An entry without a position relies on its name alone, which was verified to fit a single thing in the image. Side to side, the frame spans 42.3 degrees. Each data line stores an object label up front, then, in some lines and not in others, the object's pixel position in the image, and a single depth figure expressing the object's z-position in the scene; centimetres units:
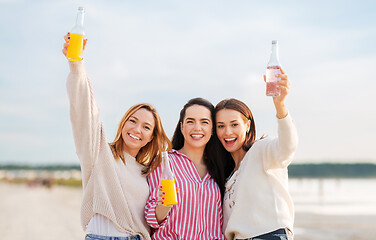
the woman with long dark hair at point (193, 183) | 468
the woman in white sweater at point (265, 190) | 416
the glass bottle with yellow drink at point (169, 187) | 441
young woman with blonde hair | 430
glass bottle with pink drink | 421
